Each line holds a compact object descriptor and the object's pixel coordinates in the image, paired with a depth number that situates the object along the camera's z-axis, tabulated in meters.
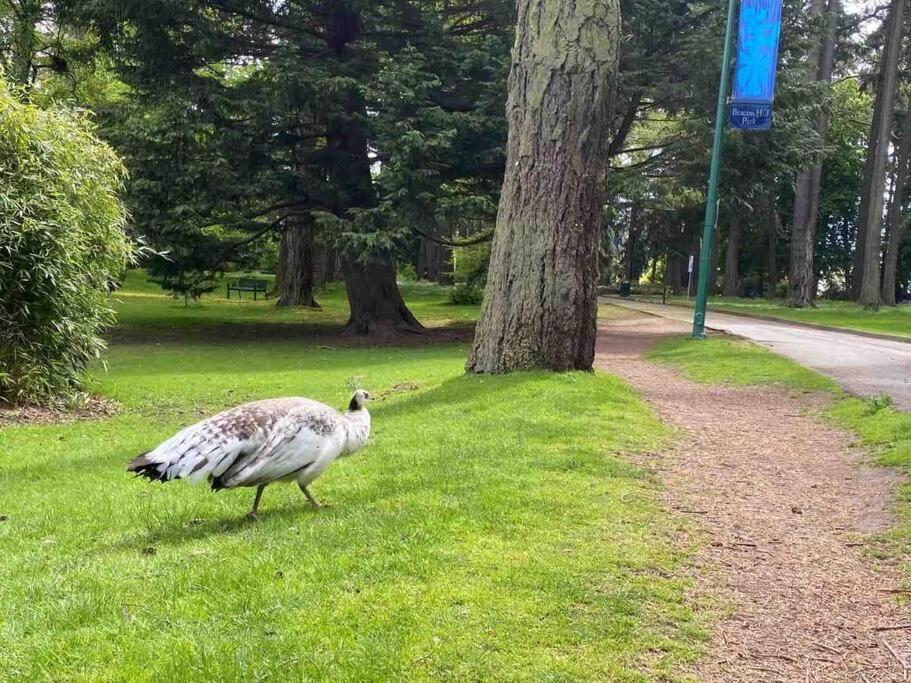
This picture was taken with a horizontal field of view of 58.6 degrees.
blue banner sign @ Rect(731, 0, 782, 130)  17.75
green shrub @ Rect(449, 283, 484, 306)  36.75
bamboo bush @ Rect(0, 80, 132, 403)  11.52
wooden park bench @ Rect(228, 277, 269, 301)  38.50
